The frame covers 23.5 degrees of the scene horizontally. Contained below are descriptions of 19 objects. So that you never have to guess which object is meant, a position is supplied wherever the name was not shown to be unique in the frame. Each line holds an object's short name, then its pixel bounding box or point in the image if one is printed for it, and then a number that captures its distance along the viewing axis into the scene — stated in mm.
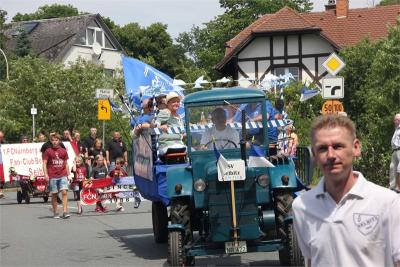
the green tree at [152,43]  103000
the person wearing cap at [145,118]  13397
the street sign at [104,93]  25316
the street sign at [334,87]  20984
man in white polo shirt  4074
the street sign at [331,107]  21388
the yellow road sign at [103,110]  31094
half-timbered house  63094
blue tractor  10711
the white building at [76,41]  81375
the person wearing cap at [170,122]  12695
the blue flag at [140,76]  16781
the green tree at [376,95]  24531
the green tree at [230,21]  82062
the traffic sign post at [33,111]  38000
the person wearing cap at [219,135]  11531
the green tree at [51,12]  112438
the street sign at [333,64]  21442
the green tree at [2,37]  73000
